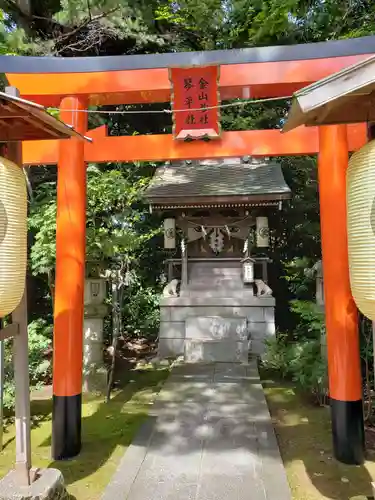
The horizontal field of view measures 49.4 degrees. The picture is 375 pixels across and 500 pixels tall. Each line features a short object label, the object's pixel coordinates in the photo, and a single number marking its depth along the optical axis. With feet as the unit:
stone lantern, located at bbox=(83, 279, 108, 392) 22.67
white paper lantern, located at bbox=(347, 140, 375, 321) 7.80
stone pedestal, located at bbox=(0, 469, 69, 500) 9.72
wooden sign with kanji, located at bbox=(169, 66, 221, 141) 15.42
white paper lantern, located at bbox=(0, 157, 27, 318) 8.63
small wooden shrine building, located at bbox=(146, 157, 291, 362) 31.30
